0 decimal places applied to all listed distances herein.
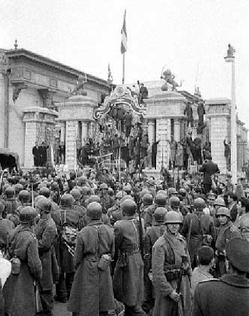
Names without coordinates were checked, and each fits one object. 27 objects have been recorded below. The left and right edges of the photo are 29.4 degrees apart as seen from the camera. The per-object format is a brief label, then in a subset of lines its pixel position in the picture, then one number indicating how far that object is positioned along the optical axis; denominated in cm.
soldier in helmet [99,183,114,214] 1135
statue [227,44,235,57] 1741
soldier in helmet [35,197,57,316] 689
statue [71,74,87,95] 3237
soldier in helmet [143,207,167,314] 694
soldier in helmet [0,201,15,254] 666
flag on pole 3206
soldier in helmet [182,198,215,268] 817
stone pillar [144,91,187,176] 2650
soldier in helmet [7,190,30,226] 787
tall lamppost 1811
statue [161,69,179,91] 2845
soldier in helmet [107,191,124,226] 889
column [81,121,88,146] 3052
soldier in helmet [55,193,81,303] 800
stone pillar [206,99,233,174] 2483
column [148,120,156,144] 2720
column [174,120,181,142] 2645
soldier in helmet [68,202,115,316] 618
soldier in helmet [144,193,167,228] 840
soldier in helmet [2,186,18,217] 888
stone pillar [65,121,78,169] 3044
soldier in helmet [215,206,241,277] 703
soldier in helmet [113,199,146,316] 655
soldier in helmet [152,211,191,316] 533
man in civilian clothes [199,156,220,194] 1548
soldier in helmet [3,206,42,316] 593
